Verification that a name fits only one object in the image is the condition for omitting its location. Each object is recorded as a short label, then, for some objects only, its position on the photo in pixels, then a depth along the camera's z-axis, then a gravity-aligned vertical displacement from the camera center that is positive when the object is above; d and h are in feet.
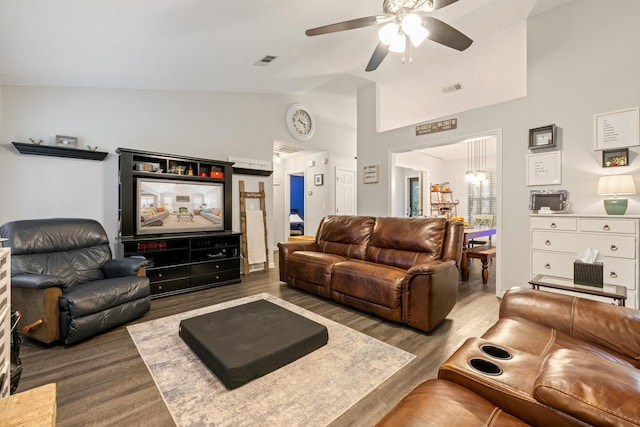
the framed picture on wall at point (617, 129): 8.86 +2.60
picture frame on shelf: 10.61 +2.70
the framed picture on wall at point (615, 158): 9.00 +1.66
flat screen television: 12.23 +0.19
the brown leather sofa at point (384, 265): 8.24 -2.05
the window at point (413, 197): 31.89 +1.37
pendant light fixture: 23.26 +5.04
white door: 22.74 +1.48
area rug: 4.96 -3.66
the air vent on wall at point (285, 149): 19.24 +4.52
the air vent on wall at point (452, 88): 15.73 +7.02
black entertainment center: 11.62 -0.45
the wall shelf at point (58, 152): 9.93 +2.27
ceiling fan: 6.63 +4.84
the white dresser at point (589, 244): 8.07 -1.15
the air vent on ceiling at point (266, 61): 11.79 +6.49
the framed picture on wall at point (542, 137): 10.31 +2.71
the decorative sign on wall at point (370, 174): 16.43 +2.13
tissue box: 6.90 -1.67
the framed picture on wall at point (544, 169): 10.34 +1.52
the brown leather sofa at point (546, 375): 2.60 -2.03
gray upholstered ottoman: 5.72 -3.08
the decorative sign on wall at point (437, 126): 13.12 +4.06
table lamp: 8.52 +0.57
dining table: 14.29 -1.57
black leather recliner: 7.20 -2.15
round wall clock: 18.17 +5.96
